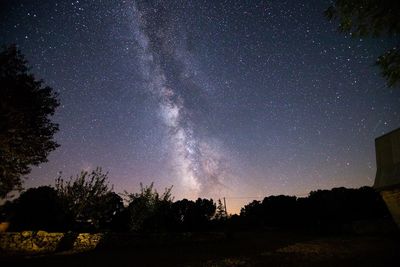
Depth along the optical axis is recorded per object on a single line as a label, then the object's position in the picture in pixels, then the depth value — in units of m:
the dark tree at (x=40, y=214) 27.05
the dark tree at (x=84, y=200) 27.80
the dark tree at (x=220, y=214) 51.31
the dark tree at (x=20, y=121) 16.56
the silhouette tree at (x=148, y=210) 29.98
